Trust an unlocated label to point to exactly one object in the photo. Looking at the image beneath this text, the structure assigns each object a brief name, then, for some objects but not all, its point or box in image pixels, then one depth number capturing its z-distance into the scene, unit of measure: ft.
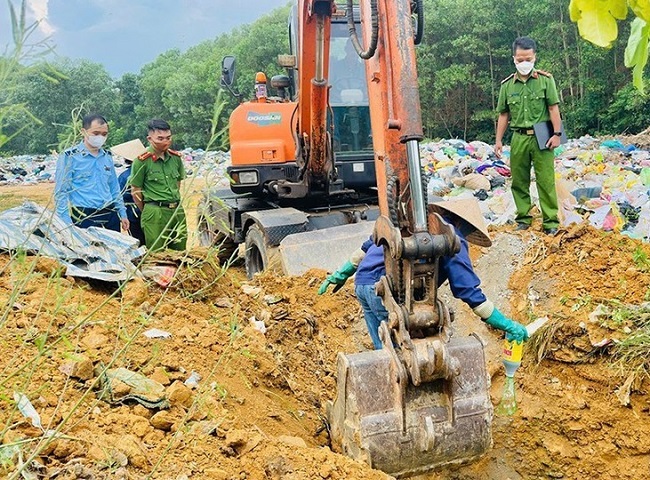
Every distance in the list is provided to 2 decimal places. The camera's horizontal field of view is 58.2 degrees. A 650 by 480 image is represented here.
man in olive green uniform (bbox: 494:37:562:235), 17.81
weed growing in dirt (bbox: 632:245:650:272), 14.98
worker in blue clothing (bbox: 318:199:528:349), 9.29
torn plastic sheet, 12.46
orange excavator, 8.50
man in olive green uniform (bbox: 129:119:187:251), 17.10
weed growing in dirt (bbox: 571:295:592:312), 14.52
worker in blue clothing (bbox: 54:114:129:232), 14.78
